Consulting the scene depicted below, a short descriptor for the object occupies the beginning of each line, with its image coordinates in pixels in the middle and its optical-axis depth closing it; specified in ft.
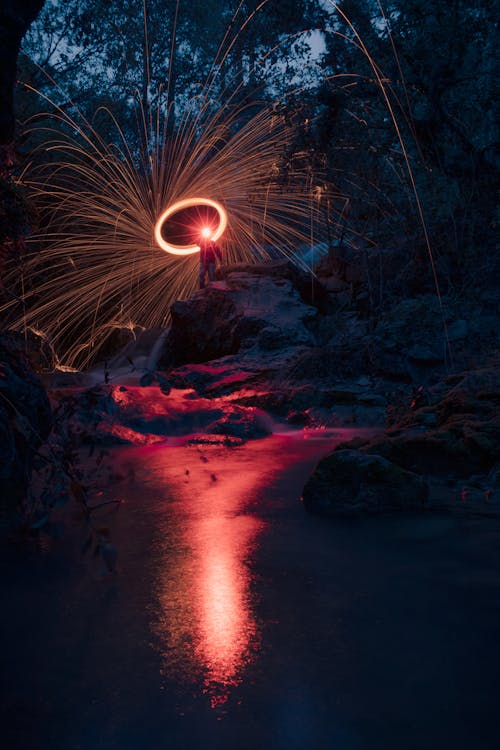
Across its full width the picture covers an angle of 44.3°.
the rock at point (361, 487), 15.53
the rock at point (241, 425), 30.09
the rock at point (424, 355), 37.37
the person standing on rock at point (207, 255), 51.08
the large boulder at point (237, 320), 46.73
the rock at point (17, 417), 12.90
